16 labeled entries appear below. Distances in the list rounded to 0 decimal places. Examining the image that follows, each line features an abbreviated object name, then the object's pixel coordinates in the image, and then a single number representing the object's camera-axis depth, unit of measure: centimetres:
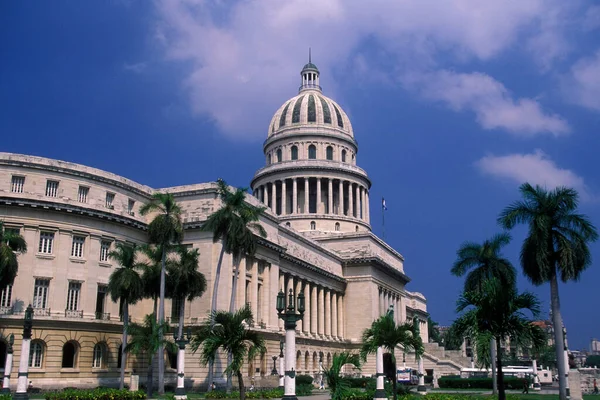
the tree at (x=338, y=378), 3362
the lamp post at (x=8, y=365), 4203
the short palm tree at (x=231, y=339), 3662
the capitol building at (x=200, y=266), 5331
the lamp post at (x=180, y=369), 4216
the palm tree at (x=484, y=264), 5691
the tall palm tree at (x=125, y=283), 5162
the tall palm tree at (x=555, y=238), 4269
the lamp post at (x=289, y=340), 3008
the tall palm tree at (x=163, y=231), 5256
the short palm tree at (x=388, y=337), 3888
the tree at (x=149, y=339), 4931
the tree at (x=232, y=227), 5556
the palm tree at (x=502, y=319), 3291
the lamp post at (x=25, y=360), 3575
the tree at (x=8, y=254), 4328
